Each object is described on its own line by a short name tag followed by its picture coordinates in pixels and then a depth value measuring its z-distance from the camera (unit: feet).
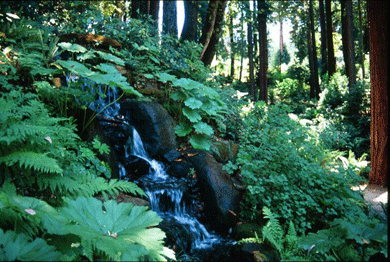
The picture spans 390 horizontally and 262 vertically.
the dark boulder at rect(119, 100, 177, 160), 19.42
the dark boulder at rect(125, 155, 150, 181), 17.55
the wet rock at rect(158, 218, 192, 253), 13.28
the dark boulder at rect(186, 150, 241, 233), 15.89
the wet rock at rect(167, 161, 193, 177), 18.01
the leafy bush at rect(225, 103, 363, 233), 14.02
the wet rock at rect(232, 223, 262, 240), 14.28
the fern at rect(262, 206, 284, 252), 12.04
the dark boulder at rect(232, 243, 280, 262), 11.86
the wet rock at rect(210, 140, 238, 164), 20.39
